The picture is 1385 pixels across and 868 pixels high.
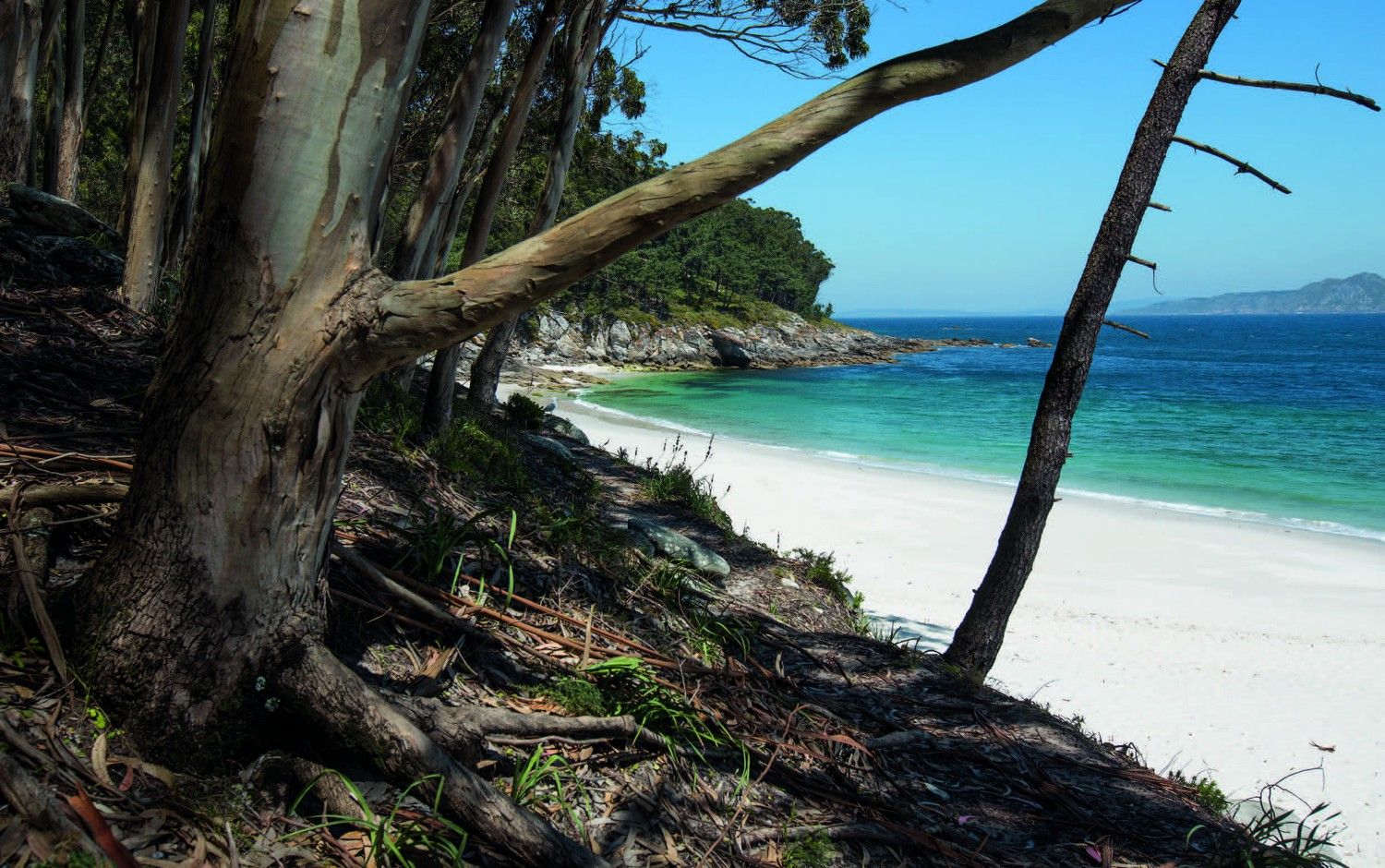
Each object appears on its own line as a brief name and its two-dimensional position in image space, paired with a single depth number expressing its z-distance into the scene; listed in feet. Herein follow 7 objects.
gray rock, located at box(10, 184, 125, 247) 19.66
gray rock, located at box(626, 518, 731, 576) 19.49
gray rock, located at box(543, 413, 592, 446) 44.29
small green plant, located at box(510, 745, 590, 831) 8.41
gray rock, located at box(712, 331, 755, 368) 192.85
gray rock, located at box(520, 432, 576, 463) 30.55
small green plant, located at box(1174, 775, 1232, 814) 14.94
